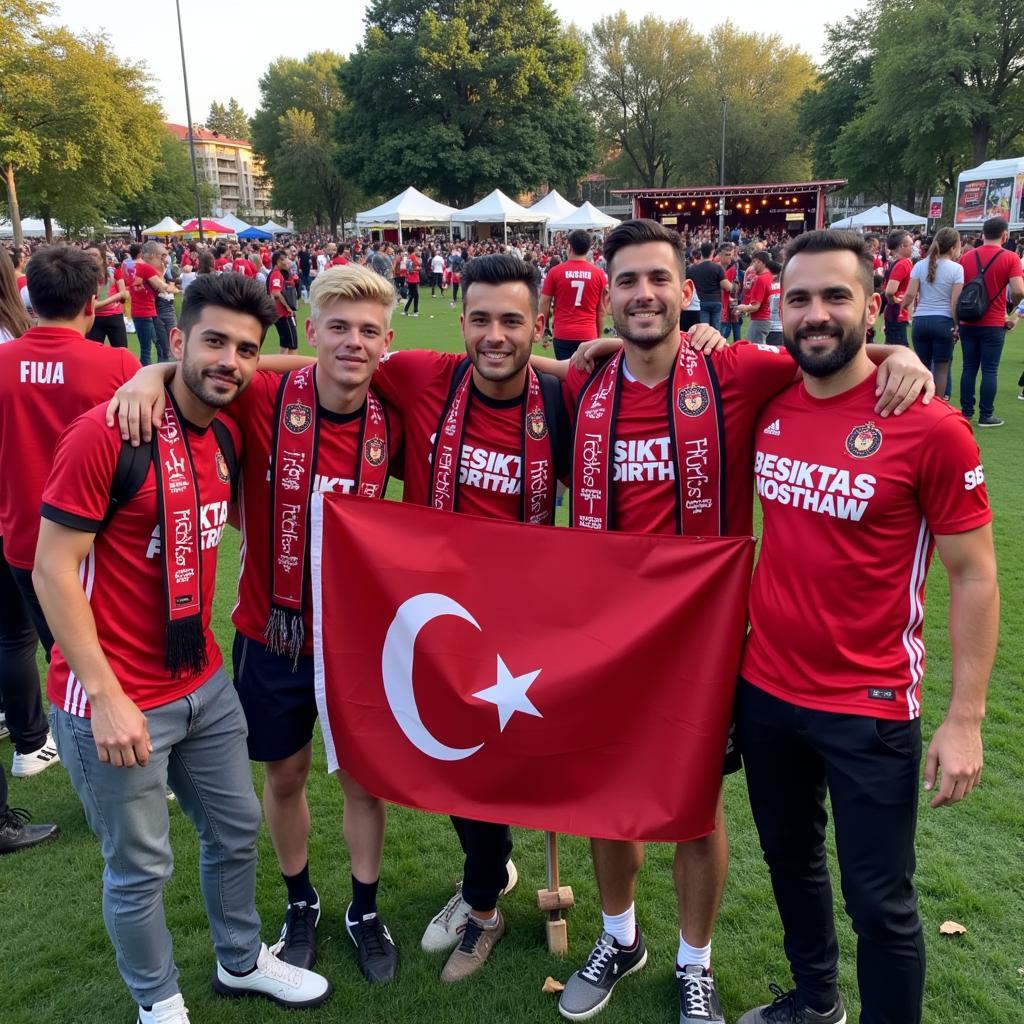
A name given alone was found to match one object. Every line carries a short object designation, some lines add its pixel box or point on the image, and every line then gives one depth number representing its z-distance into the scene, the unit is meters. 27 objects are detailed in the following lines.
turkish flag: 2.75
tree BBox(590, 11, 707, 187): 74.88
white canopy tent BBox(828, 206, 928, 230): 41.84
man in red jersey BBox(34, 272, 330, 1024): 2.44
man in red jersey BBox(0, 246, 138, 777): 3.82
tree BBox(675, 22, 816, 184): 70.56
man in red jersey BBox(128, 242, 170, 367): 15.38
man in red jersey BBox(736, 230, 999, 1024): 2.34
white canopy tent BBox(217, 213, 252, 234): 54.21
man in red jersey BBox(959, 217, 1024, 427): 10.21
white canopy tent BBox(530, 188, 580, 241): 36.97
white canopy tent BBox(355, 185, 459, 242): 35.31
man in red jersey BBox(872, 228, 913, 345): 13.02
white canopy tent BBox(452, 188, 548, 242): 35.59
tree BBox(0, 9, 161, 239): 35.84
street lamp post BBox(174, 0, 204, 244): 28.97
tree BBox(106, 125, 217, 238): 73.54
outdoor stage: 47.22
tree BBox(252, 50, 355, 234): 74.56
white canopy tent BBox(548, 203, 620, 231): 35.03
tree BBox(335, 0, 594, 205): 53.22
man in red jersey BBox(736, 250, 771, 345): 14.08
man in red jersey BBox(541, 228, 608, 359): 12.62
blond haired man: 3.00
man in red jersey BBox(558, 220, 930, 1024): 2.86
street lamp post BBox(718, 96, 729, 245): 45.24
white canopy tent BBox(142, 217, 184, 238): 41.91
